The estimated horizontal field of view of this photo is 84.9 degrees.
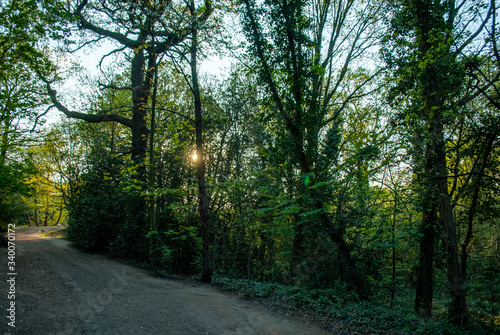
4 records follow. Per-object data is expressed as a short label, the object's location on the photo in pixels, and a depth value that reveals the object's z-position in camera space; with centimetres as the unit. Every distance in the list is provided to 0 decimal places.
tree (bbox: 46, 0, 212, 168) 805
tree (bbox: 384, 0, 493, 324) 618
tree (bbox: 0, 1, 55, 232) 947
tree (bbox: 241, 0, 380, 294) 810
